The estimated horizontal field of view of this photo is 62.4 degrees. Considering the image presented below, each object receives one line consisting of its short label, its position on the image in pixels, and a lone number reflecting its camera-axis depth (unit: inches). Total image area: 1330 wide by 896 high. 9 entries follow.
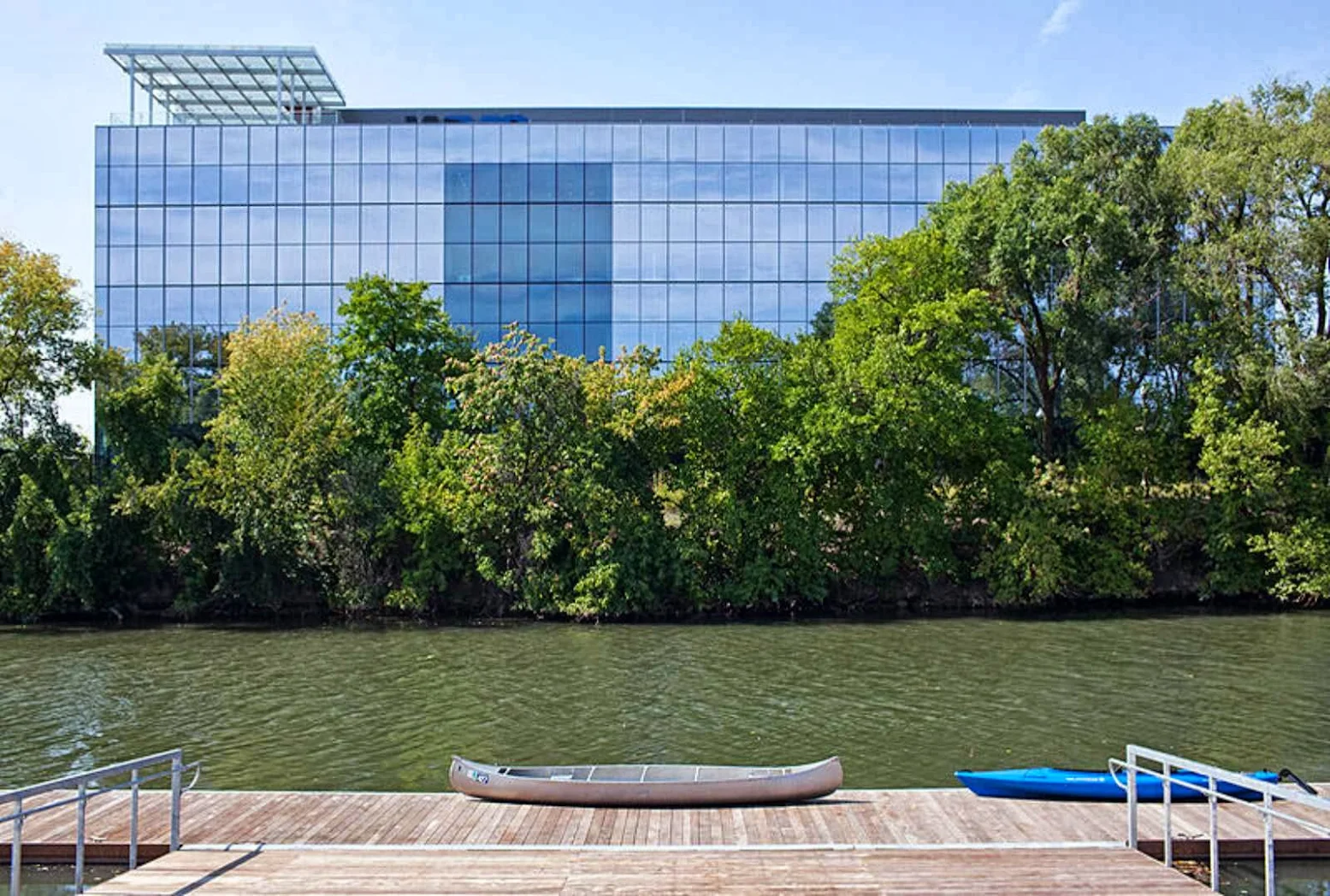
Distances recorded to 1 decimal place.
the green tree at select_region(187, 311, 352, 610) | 1492.4
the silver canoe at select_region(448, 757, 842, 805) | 524.1
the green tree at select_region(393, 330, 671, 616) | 1509.6
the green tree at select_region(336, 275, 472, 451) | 1748.3
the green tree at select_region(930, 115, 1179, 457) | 1628.9
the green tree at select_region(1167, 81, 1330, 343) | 1497.3
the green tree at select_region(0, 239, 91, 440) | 1535.4
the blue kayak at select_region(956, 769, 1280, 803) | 542.6
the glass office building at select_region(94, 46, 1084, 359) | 2284.7
